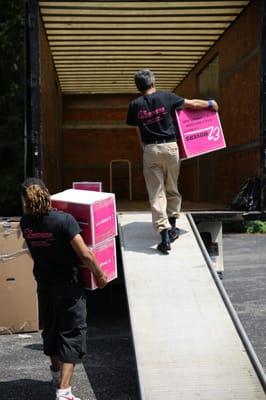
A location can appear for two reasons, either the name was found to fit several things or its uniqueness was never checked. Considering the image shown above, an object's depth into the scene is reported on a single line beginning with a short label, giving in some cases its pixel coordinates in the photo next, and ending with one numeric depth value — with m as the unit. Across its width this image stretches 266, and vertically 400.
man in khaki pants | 5.50
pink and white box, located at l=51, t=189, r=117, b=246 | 4.37
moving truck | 6.68
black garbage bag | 6.55
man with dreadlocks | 3.98
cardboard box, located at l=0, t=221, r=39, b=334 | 6.08
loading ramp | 3.92
